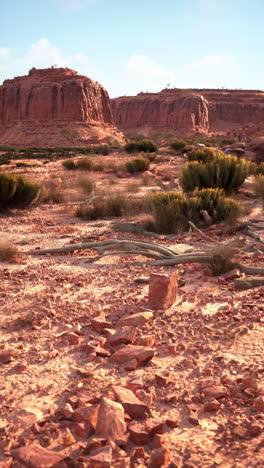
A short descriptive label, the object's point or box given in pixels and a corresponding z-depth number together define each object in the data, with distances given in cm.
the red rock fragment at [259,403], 266
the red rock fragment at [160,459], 218
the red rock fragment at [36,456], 212
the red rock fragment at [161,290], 434
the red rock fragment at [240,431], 243
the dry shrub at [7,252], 623
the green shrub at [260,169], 1511
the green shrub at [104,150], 3196
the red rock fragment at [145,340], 352
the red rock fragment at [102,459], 212
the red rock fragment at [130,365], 318
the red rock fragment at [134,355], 328
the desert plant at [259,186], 1142
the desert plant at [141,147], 3062
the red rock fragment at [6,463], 217
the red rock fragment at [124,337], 352
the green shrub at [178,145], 3350
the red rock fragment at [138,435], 235
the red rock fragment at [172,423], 253
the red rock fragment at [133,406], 259
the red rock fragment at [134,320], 390
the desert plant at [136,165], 1816
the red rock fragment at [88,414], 245
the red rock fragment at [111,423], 233
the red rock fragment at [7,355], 331
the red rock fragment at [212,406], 268
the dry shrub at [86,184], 1273
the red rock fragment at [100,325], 383
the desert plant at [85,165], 2004
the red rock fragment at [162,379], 295
